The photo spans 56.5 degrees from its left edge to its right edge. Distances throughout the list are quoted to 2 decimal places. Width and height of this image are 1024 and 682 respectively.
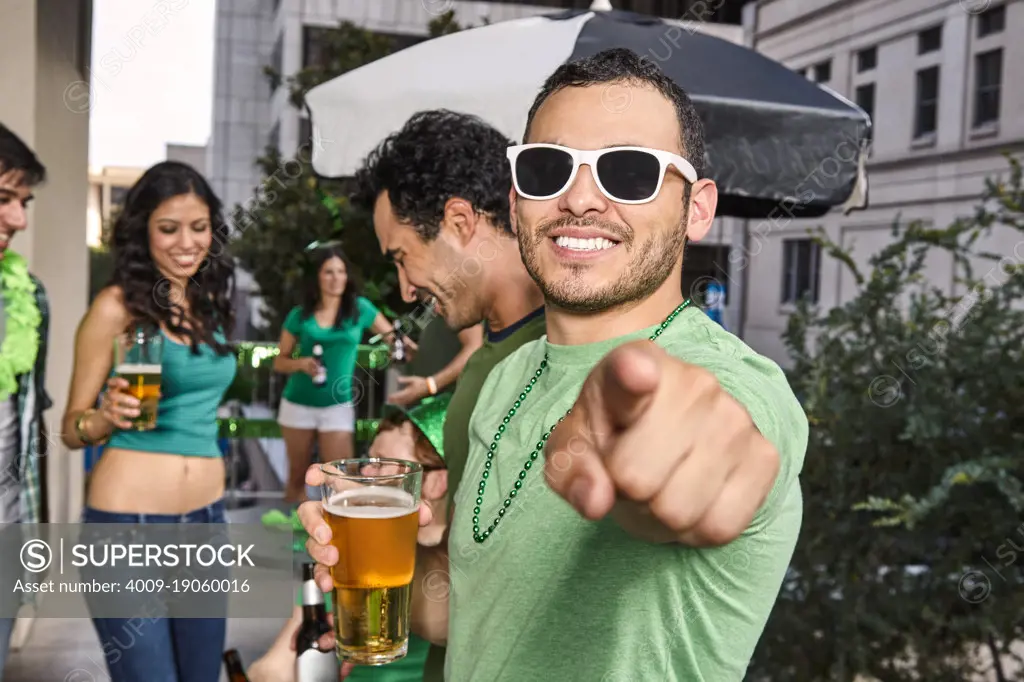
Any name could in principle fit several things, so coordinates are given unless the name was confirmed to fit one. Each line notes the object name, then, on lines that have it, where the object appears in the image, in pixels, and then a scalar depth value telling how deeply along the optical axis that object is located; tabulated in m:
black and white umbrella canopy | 2.69
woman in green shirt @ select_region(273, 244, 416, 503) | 5.21
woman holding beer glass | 2.44
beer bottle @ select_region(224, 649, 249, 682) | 2.04
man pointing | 0.91
